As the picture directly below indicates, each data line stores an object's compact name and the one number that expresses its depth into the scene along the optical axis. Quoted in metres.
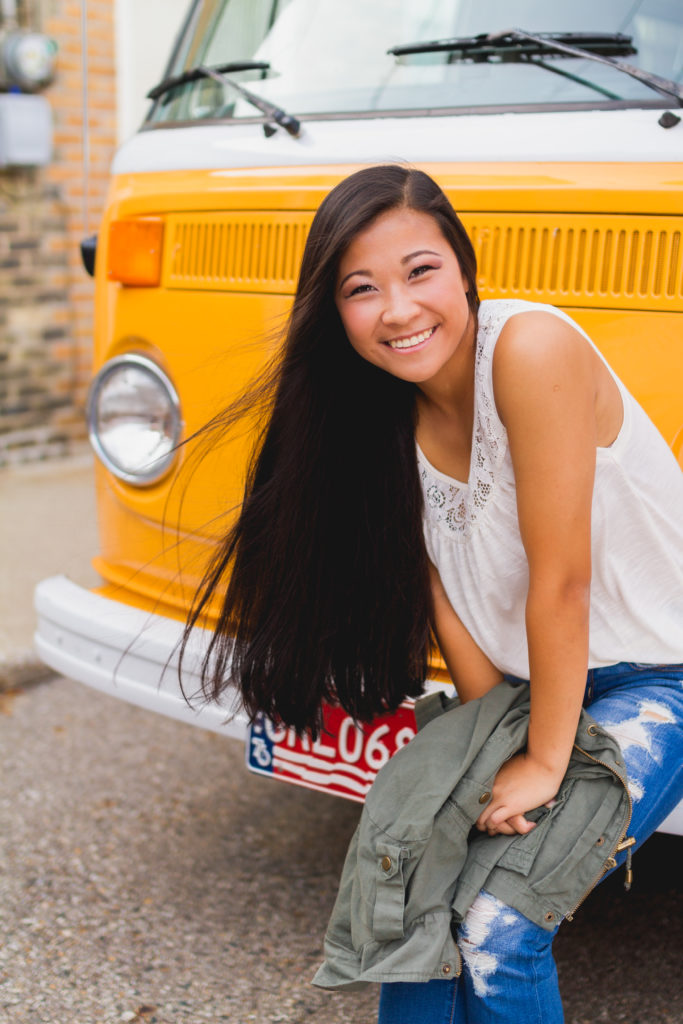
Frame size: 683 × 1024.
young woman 1.60
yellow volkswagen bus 1.95
